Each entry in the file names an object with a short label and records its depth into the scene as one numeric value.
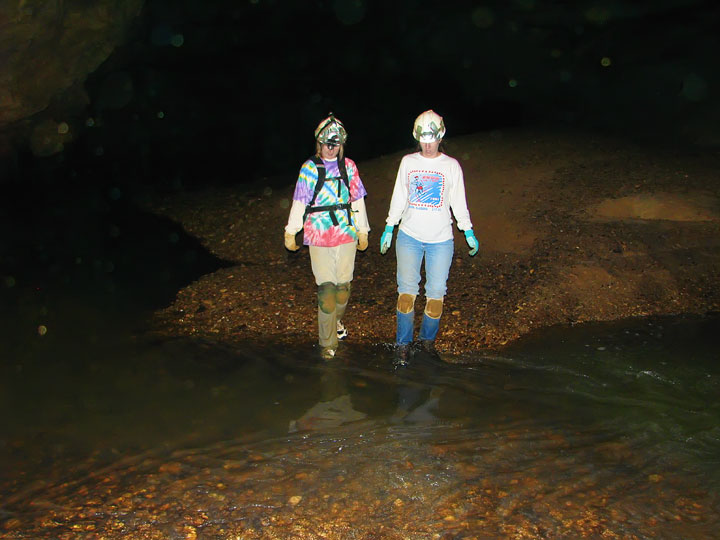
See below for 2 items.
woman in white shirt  5.42
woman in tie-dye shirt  5.42
